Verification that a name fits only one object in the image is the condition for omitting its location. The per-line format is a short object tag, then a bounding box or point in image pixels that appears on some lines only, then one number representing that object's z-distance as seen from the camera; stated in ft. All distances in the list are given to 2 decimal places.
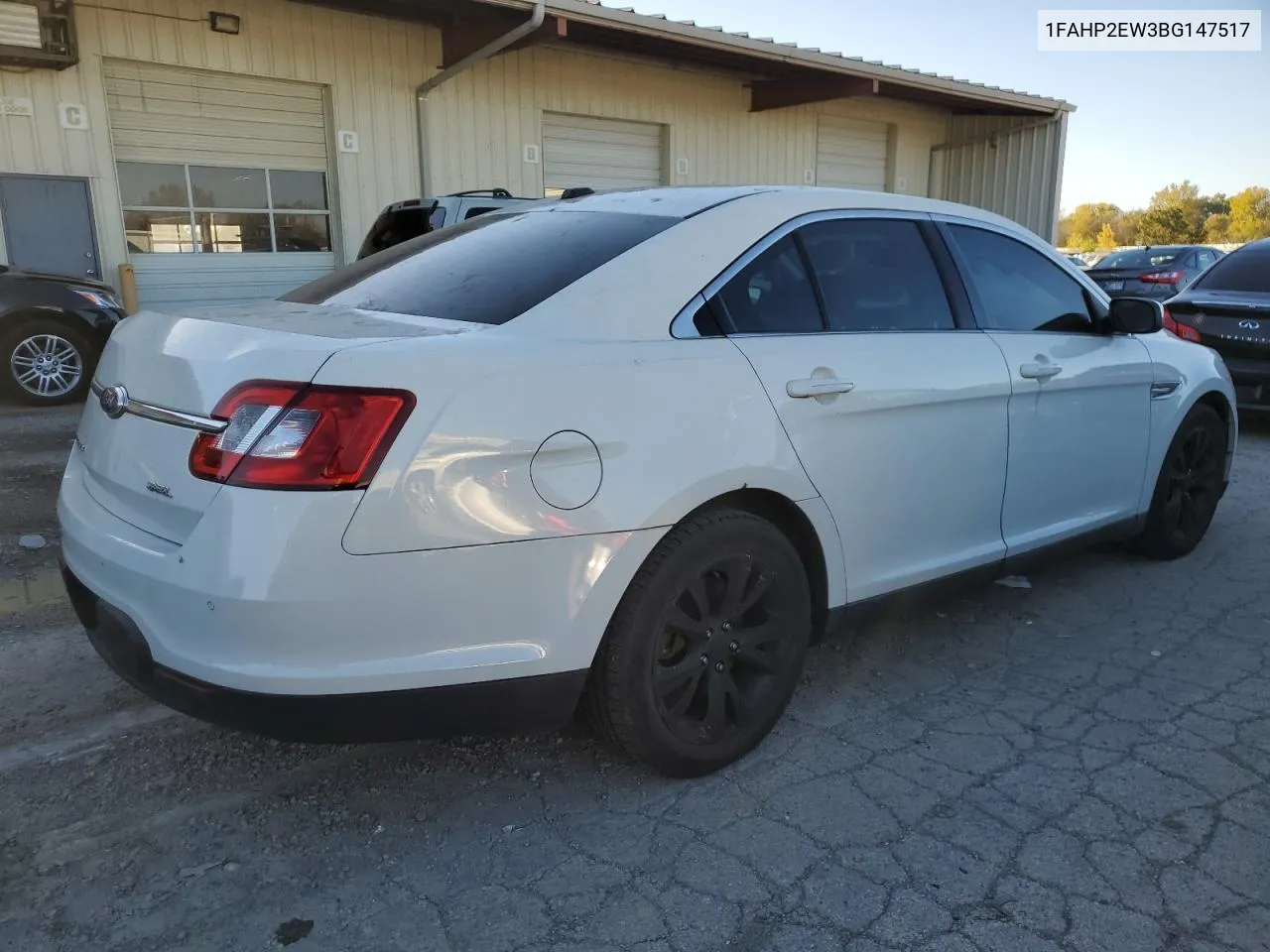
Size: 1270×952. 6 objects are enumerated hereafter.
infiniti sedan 24.39
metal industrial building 33.06
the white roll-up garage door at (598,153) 45.19
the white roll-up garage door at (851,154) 56.49
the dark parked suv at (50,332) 26.84
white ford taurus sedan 6.67
